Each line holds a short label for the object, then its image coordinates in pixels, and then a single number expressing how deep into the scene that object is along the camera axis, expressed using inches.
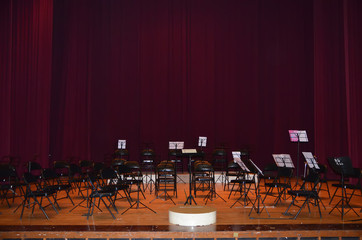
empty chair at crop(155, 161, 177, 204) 319.6
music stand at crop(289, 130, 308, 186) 384.1
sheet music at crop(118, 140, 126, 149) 442.5
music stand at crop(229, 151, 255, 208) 265.1
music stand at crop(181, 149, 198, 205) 270.0
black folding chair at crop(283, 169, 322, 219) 242.7
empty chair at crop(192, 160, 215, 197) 307.7
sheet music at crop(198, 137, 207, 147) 448.0
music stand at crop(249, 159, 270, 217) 257.2
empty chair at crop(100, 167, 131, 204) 262.8
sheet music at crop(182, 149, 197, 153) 273.4
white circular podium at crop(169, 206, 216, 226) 218.7
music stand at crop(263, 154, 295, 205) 278.5
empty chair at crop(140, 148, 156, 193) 405.9
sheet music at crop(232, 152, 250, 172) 263.6
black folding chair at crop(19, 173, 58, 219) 240.8
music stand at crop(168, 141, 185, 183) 405.4
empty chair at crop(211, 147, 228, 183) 420.2
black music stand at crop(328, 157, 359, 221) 254.4
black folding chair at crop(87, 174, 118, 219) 242.7
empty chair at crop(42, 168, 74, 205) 262.1
